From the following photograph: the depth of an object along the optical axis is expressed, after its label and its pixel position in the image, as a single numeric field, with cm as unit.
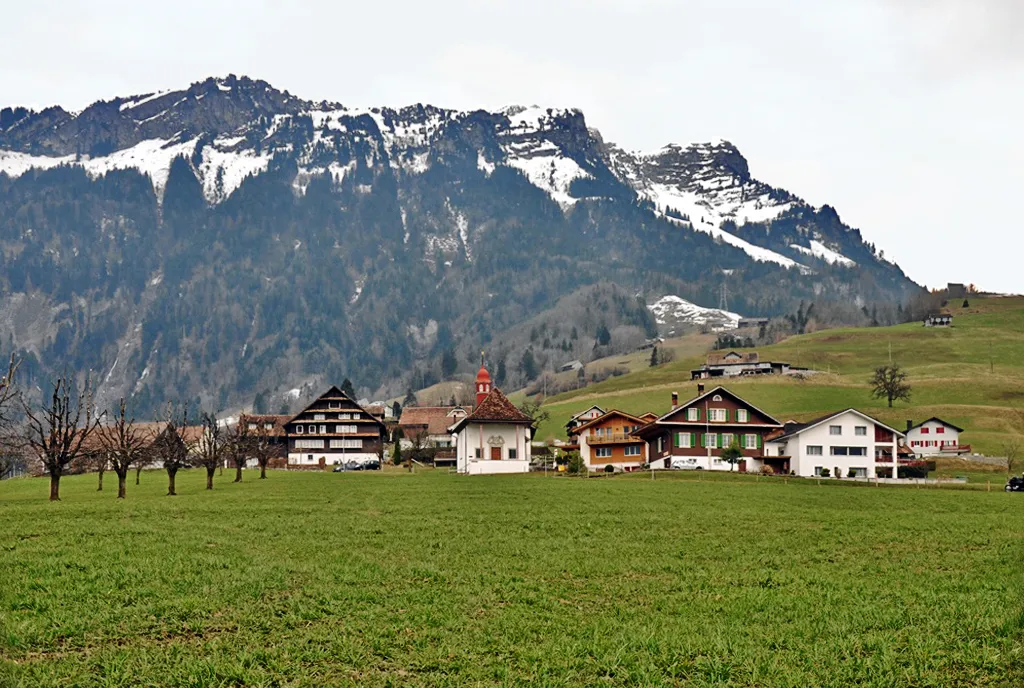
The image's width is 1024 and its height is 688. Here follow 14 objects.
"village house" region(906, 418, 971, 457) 13375
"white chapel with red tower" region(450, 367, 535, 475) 10200
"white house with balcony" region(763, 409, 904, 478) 10319
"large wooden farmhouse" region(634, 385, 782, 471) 10281
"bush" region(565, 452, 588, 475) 9446
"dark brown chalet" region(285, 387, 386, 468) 16412
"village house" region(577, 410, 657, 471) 11294
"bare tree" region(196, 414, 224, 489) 7338
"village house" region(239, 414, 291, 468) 15400
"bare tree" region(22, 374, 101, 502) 5762
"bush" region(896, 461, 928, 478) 10381
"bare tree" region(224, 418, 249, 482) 8657
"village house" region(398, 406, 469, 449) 18312
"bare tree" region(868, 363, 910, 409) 15812
